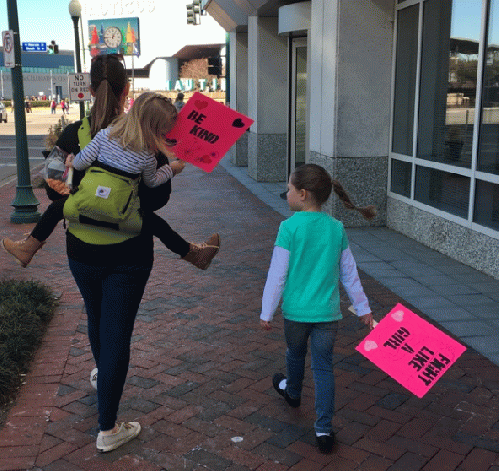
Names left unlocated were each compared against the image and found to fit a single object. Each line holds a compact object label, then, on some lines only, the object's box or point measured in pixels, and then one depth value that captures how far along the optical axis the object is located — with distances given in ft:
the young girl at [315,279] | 11.05
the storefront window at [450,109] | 23.53
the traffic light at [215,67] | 83.10
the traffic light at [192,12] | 147.84
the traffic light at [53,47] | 100.68
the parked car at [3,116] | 167.35
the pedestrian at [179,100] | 93.12
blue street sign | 119.42
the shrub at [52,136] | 56.80
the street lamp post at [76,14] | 64.35
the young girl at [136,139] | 10.28
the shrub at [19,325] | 14.06
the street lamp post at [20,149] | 33.63
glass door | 43.29
